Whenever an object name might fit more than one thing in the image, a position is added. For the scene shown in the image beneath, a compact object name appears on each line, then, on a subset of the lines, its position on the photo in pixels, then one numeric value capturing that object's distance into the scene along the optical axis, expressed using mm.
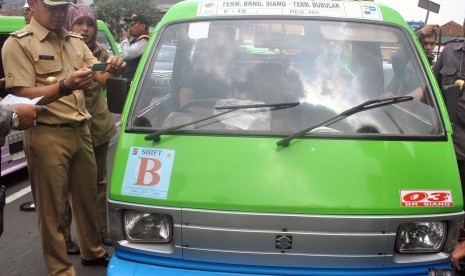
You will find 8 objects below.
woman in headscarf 3848
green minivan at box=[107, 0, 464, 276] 2188
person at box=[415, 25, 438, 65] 5410
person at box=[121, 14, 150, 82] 5406
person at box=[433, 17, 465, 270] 3678
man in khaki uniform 2867
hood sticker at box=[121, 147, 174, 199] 2293
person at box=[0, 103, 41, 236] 2430
